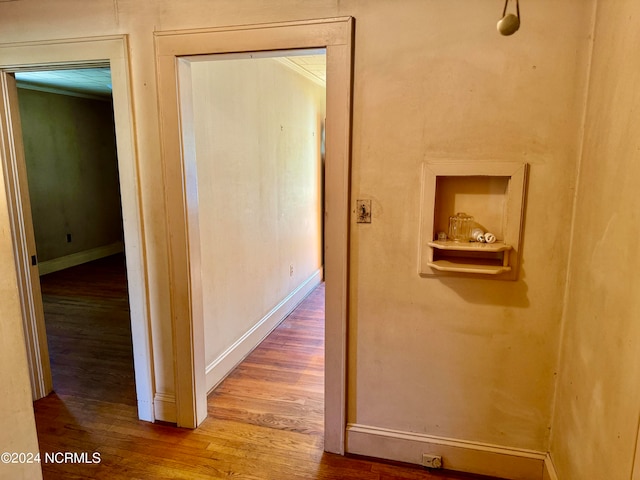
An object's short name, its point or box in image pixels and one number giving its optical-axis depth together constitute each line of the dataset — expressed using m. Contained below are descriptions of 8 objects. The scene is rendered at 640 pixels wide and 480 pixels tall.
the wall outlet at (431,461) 2.03
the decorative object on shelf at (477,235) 1.82
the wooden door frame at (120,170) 2.09
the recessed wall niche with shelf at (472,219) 1.77
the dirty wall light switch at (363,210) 1.95
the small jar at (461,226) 1.87
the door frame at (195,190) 1.85
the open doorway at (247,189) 2.55
